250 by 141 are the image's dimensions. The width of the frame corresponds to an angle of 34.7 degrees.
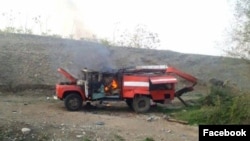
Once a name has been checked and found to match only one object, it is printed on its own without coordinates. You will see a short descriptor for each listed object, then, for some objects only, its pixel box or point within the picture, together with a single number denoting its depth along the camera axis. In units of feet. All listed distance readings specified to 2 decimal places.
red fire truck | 48.44
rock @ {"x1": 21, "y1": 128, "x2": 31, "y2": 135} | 31.39
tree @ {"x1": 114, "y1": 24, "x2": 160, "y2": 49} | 96.65
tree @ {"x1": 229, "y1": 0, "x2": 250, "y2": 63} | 41.91
